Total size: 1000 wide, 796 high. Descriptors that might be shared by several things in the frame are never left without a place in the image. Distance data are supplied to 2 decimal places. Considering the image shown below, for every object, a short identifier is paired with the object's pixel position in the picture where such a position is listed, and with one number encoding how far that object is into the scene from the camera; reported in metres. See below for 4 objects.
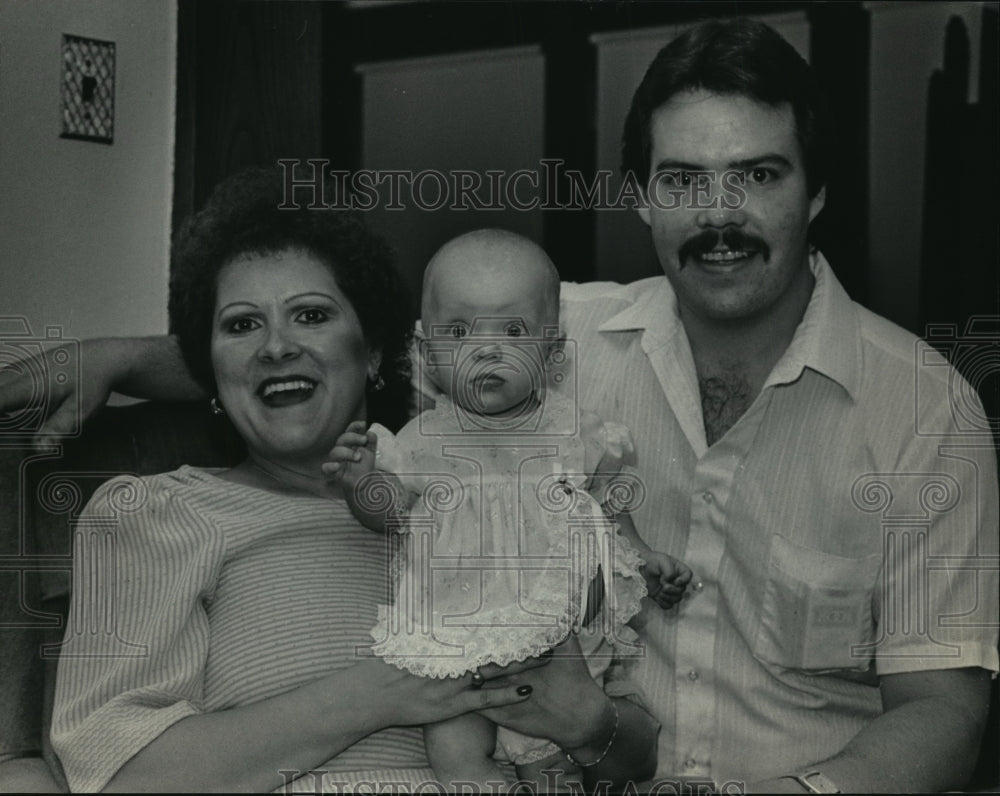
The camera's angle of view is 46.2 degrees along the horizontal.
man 1.62
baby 1.49
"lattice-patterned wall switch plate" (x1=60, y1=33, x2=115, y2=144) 1.67
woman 1.45
